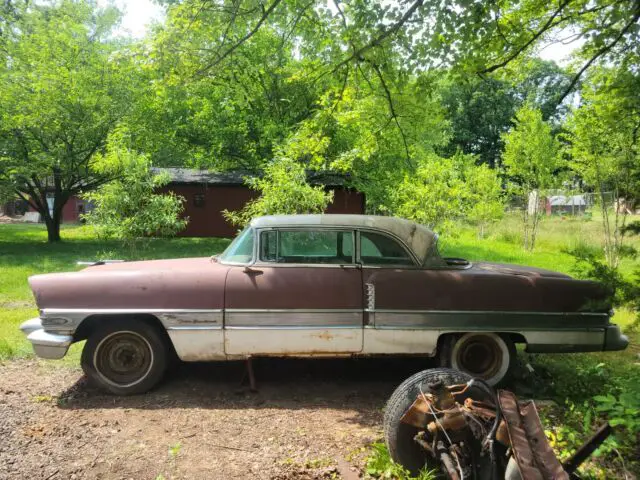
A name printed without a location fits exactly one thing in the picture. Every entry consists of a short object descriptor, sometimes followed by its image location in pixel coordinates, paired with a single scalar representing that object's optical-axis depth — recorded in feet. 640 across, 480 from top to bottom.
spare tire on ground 9.39
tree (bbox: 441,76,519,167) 147.33
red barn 78.19
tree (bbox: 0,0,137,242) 50.98
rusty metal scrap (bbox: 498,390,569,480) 6.99
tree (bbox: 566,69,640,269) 17.54
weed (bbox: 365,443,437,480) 9.21
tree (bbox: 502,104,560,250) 58.03
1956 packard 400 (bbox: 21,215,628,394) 14.25
